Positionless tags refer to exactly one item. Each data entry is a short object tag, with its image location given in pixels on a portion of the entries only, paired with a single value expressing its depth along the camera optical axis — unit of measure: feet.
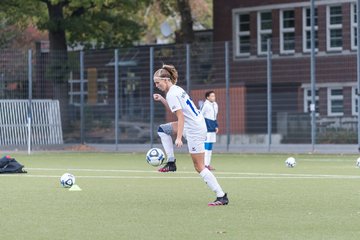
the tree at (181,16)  174.70
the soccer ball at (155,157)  65.87
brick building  127.34
